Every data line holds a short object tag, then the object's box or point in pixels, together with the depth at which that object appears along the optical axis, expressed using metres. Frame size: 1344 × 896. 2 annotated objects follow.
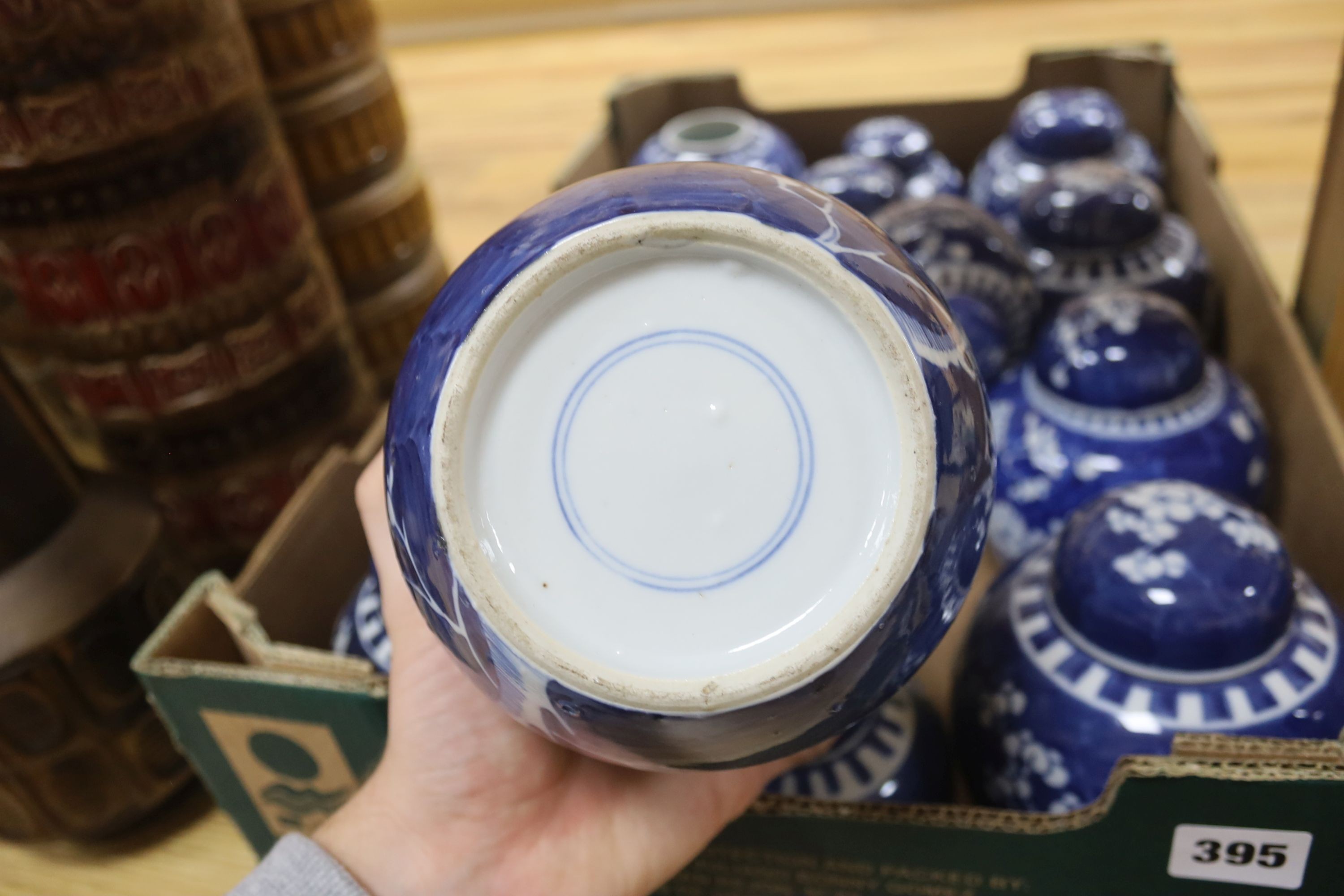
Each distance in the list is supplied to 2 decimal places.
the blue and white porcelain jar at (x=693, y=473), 0.37
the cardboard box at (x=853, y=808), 0.47
